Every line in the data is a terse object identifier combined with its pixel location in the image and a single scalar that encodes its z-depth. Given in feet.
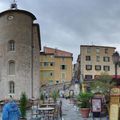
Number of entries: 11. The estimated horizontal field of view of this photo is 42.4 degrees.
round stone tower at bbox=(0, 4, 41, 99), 69.69
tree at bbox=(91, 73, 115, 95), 59.17
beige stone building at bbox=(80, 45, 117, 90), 130.91
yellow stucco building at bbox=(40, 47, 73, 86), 143.06
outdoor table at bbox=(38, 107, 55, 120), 30.19
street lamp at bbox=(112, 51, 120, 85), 24.93
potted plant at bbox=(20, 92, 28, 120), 29.94
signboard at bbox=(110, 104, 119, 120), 19.54
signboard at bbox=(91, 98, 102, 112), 24.05
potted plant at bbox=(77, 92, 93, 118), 31.77
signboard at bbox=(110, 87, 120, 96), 20.05
